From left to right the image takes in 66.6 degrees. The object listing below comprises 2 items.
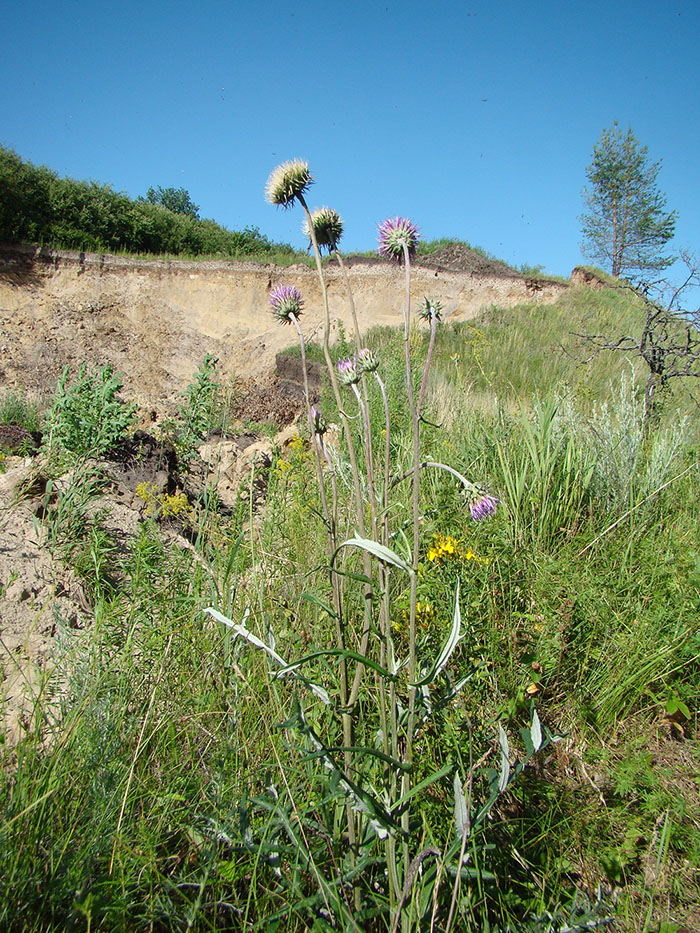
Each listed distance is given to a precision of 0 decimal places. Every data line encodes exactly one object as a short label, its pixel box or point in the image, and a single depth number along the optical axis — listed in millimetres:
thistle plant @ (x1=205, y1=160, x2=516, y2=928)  1073
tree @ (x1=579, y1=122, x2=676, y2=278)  29219
